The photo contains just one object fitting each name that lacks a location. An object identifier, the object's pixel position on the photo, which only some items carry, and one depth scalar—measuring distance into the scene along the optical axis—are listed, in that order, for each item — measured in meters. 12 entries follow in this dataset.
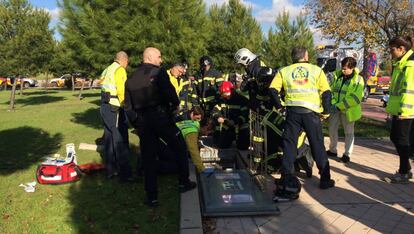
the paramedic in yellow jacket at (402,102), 5.22
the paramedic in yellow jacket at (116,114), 5.93
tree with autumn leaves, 13.11
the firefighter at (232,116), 7.43
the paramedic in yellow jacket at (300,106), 5.08
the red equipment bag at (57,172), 5.81
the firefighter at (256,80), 6.28
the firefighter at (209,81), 8.37
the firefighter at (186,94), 7.66
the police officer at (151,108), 4.80
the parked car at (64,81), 41.71
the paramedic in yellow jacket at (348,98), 6.64
